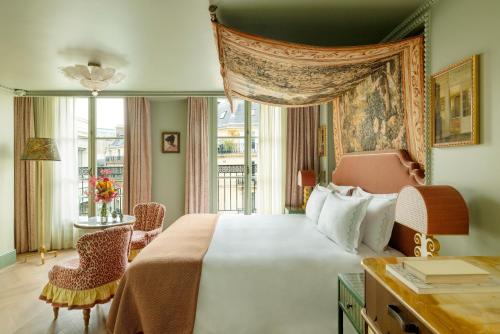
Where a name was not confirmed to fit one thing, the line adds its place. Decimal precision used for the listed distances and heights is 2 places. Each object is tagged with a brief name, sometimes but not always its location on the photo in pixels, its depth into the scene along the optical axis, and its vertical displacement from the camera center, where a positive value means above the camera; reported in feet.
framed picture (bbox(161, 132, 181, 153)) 17.49 +1.19
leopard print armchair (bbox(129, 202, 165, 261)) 13.92 -2.48
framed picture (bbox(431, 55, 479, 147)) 5.47 +1.10
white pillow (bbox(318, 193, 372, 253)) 7.82 -1.57
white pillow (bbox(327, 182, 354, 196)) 11.01 -1.01
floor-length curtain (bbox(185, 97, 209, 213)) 17.06 +0.32
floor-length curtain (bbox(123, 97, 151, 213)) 17.07 +0.23
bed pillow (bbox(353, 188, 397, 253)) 7.73 -1.59
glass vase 12.45 -2.01
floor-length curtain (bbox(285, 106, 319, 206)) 16.70 +1.20
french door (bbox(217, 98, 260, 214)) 17.42 +1.18
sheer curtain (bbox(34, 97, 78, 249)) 17.16 -0.69
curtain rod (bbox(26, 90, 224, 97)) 16.30 +3.75
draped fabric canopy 6.96 +2.58
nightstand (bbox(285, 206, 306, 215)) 15.24 -2.43
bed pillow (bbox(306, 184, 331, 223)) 10.98 -1.51
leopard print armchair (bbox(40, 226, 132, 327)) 8.37 -3.14
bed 6.95 -2.93
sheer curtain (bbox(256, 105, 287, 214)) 17.04 +0.02
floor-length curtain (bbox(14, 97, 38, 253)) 16.72 -0.89
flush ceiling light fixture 10.19 +3.02
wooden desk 2.70 -1.42
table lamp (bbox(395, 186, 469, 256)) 5.08 -0.83
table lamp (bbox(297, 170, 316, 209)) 15.06 -0.79
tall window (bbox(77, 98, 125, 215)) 17.90 +1.48
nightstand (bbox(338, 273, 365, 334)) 5.02 -2.42
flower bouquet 12.32 -1.18
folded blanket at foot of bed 6.93 -3.02
